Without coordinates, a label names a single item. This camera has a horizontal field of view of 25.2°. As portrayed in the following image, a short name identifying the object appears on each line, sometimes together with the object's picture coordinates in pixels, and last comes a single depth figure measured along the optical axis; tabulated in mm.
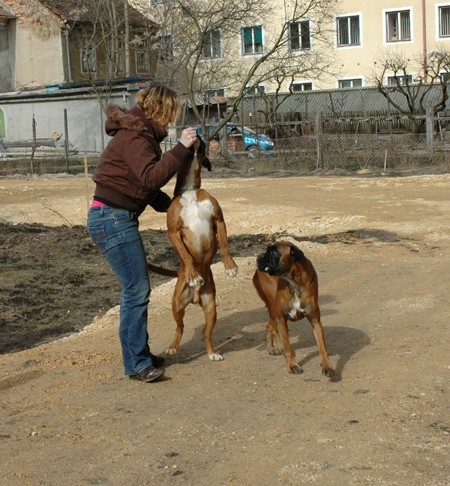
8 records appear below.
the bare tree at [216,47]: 32594
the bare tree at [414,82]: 30898
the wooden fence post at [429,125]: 26922
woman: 6441
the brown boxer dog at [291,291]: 6586
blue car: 30406
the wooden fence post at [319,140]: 27859
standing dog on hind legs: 6918
